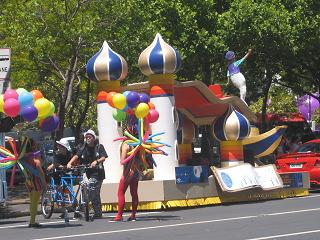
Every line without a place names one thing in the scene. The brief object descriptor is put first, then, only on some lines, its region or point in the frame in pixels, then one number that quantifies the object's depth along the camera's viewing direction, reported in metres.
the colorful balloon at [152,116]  14.91
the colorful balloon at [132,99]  14.23
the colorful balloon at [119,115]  14.80
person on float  20.45
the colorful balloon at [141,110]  14.29
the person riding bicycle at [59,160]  15.85
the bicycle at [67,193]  14.59
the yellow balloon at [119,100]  14.21
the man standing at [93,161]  14.58
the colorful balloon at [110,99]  14.43
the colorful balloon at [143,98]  14.81
